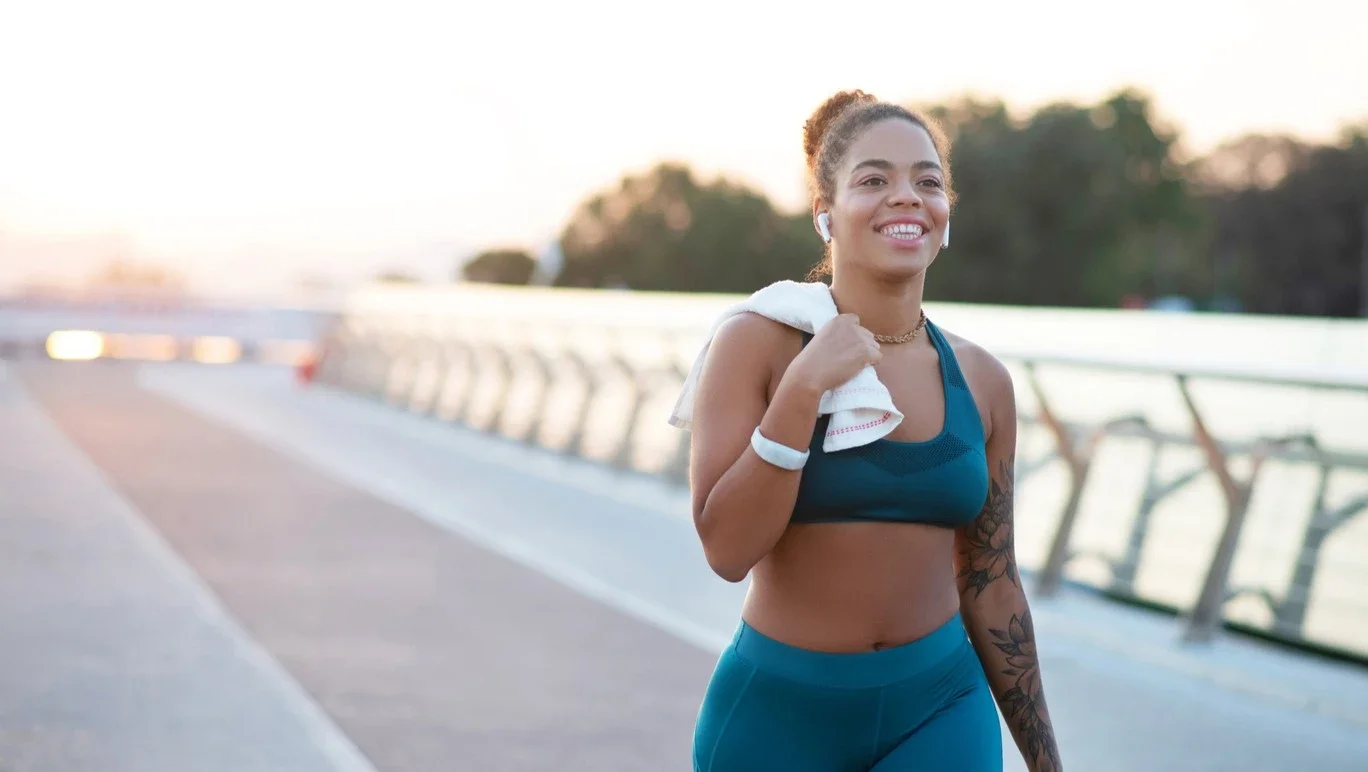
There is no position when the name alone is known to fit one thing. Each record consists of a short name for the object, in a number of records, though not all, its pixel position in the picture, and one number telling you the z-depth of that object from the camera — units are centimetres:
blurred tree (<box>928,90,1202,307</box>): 7494
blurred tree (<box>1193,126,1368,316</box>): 9406
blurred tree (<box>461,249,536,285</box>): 13338
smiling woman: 280
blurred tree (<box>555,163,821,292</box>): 11156
